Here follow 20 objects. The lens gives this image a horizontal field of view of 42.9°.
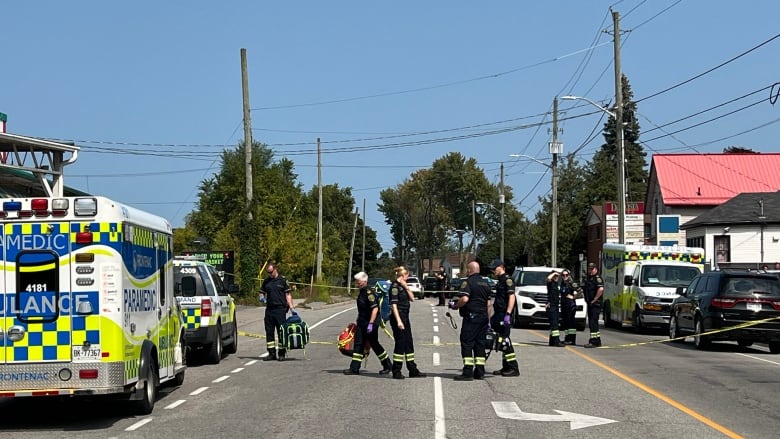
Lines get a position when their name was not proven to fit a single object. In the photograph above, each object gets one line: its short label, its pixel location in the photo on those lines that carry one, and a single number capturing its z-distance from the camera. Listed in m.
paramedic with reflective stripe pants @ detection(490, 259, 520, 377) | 16.12
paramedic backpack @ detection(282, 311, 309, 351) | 19.23
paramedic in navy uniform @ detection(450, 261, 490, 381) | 15.09
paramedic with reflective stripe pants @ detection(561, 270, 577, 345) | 21.97
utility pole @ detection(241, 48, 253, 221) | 39.22
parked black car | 21.58
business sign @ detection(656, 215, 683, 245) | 54.31
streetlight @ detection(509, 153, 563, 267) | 49.12
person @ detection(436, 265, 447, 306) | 47.78
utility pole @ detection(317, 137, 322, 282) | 56.14
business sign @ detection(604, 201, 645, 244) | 48.47
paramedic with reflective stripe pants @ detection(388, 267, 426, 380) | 15.73
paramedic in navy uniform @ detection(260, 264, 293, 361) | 19.31
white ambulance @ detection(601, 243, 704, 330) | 27.47
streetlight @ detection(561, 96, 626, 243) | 35.62
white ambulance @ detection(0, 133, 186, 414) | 10.91
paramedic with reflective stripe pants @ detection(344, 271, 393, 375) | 16.33
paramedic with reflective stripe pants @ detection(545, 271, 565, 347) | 21.92
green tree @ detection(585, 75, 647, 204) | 105.31
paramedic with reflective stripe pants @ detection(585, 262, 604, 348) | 22.14
